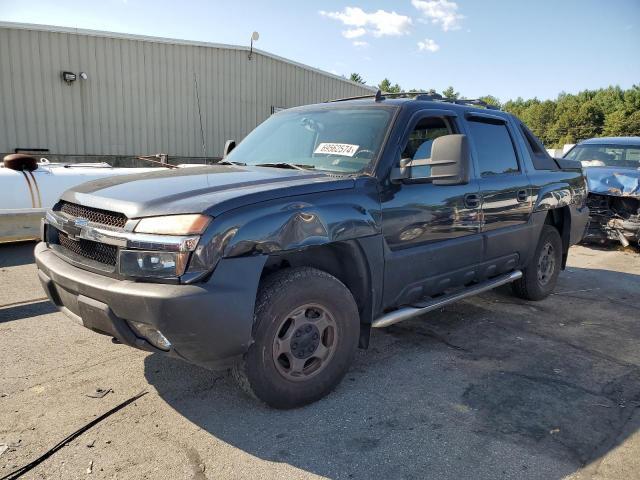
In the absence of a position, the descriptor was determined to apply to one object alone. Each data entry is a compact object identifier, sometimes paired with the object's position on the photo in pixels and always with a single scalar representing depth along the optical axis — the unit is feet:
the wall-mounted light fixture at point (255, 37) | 50.25
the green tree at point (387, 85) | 330.63
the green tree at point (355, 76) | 322.42
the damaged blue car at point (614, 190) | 25.72
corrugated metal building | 40.06
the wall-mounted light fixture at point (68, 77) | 41.14
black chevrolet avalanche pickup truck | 7.92
